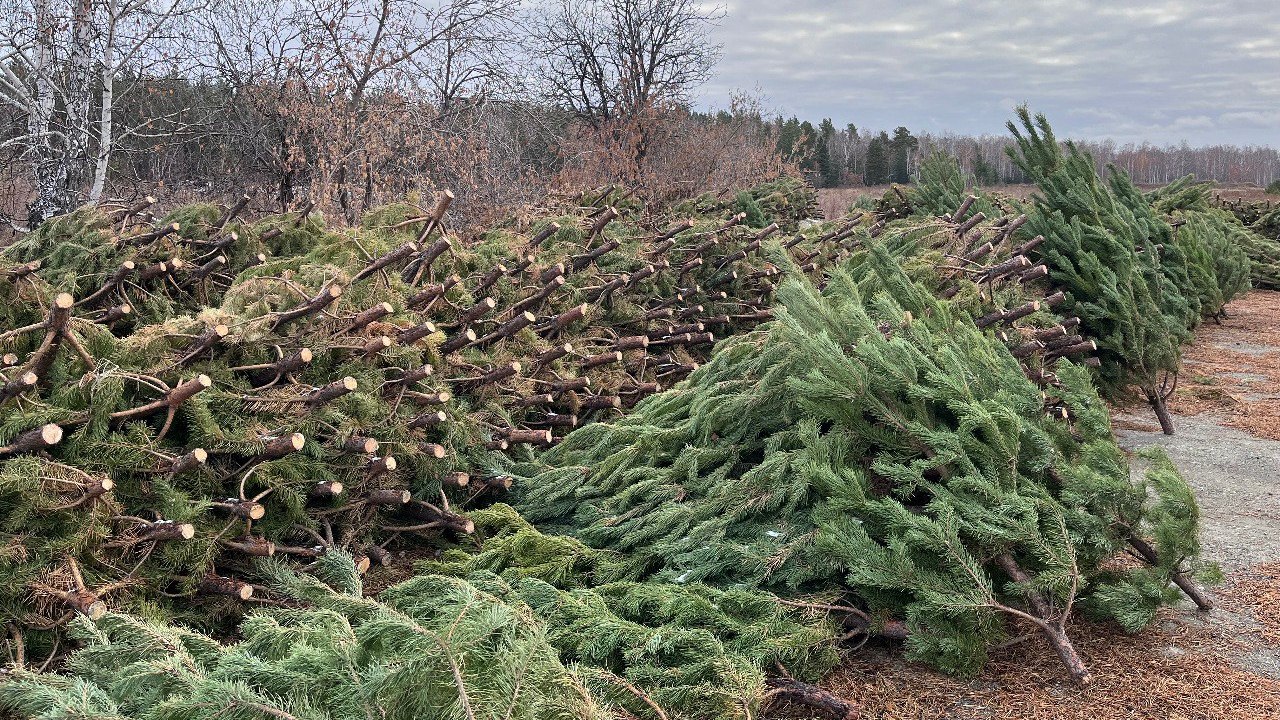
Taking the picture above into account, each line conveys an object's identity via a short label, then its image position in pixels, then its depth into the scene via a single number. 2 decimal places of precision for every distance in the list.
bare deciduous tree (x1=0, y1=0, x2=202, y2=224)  8.52
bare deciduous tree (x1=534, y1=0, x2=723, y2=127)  22.38
